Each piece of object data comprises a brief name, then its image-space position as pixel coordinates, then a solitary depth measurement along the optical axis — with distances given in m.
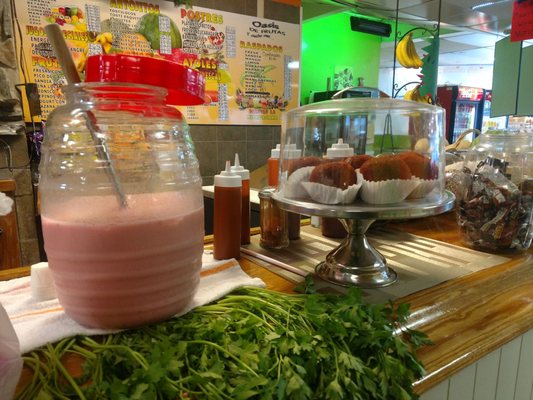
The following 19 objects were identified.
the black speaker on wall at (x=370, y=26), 4.13
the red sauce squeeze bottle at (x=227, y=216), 0.86
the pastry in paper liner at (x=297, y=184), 0.86
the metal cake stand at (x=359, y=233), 0.72
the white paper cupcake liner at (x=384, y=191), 0.78
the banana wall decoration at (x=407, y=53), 3.19
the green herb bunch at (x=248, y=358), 0.42
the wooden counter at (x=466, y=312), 0.58
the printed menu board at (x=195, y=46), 2.07
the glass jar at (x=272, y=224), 1.00
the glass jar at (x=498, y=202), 0.98
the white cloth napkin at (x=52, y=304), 0.55
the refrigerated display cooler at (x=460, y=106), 5.77
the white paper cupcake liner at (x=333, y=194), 0.78
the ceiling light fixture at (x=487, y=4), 3.36
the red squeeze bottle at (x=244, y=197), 0.99
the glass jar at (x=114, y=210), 0.54
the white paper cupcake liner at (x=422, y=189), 0.83
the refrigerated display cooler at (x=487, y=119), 6.34
